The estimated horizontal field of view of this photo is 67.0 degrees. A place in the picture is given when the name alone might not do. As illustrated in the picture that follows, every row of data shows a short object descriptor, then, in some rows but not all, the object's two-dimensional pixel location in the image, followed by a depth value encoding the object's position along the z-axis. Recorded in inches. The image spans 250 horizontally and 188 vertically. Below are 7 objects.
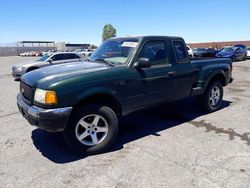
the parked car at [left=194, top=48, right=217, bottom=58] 767.5
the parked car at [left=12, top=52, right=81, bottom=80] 384.2
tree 3198.9
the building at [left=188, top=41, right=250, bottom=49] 1903.1
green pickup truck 108.2
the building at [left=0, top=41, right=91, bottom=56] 2389.1
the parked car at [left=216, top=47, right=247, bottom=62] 705.4
